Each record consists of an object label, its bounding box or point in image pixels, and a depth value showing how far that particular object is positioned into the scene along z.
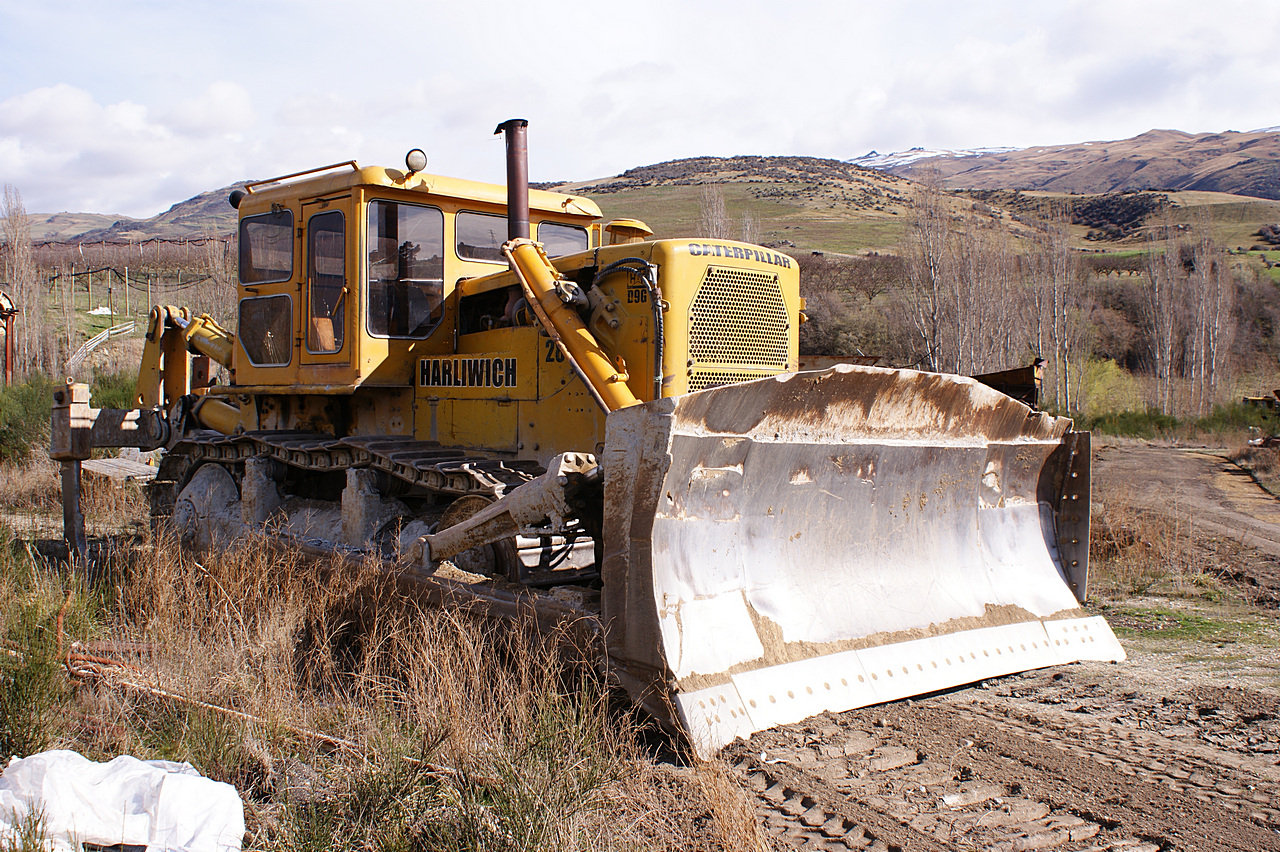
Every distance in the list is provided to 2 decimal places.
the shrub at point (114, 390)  16.91
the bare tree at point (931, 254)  24.42
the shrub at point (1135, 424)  25.12
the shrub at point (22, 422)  13.97
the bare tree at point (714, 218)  26.41
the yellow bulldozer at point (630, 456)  3.79
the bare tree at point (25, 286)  27.23
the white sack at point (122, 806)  2.55
